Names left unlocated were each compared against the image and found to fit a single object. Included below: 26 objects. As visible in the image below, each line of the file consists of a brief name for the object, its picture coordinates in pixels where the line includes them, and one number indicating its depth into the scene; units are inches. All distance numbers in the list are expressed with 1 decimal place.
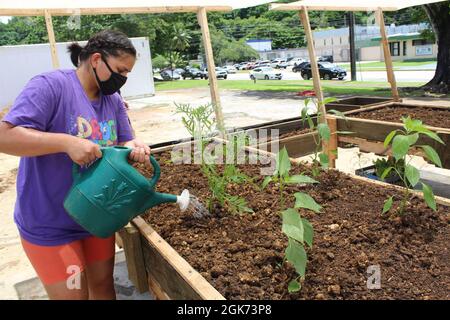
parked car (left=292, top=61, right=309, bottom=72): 971.3
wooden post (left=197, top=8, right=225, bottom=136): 141.9
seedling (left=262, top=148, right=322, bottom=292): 51.6
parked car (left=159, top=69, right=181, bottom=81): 1390.0
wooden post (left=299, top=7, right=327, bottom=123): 166.5
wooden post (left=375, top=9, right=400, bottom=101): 207.6
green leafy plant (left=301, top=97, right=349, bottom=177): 93.7
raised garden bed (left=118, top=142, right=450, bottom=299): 56.6
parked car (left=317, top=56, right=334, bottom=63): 1465.9
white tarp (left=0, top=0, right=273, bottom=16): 113.1
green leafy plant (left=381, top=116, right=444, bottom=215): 68.3
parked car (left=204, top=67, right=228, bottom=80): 1174.9
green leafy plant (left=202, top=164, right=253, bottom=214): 79.5
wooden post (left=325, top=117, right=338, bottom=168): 154.9
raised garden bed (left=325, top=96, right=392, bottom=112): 217.0
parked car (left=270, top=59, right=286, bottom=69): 1599.2
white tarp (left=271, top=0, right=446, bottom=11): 161.3
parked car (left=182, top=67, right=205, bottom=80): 1336.4
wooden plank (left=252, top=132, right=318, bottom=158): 137.6
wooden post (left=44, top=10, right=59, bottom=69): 123.1
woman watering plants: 52.3
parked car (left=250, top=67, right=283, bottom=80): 1020.2
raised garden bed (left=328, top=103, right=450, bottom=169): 129.4
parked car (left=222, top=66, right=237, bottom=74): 1526.6
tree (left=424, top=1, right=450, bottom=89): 467.5
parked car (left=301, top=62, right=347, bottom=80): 877.8
